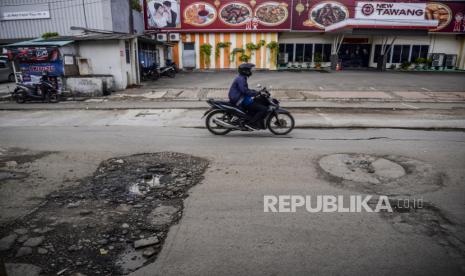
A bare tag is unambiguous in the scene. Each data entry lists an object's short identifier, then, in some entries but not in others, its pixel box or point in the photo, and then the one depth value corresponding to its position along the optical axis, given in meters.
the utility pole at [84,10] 24.62
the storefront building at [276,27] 28.30
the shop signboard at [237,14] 28.34
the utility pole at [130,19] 17.56
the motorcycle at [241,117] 7.97
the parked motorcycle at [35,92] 14.66
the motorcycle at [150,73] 21.98
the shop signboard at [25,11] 25.09
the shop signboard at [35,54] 15.95
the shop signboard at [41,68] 16.12
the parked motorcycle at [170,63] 25.04
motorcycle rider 7.73
